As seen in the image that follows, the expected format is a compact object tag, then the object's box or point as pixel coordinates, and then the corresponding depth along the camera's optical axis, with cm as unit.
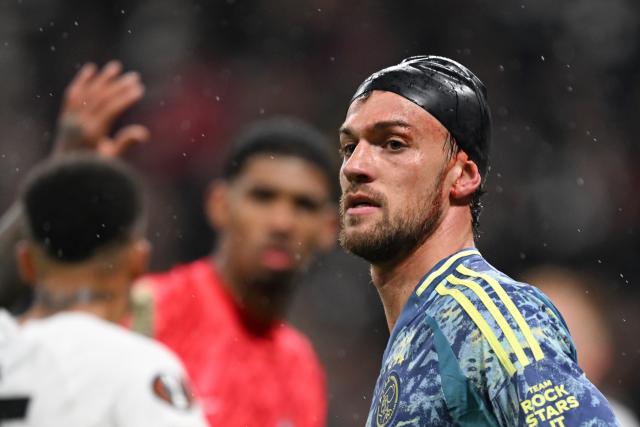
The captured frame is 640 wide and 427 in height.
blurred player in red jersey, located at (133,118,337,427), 1261
